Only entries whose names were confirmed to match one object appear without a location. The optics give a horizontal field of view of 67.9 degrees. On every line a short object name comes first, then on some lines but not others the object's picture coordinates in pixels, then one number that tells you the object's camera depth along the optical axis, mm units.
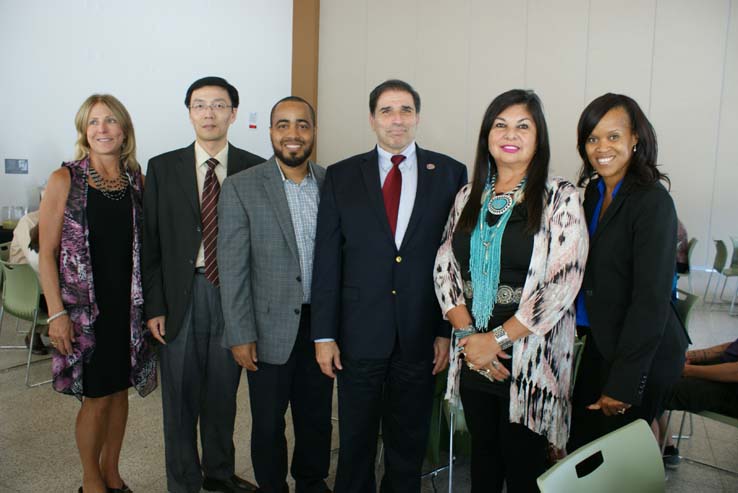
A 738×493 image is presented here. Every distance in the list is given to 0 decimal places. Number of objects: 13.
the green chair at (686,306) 3085
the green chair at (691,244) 6829
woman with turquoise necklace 1859
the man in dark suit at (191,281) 2473
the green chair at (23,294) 4148
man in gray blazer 2332
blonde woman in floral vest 2393
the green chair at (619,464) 1278
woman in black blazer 1849
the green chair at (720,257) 6839
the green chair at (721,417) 2702
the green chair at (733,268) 6763
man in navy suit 2186
